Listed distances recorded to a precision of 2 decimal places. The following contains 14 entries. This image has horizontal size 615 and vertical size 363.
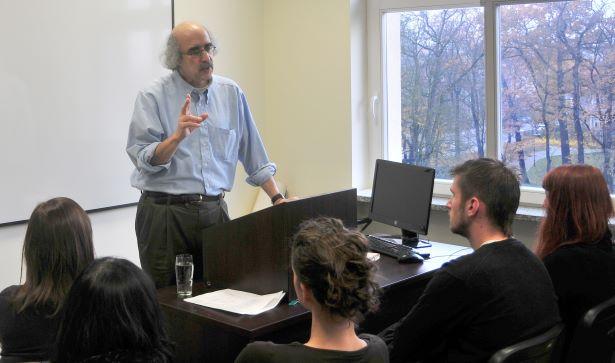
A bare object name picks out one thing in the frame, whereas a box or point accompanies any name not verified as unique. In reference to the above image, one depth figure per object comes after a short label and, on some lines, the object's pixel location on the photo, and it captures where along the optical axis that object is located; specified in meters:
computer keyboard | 3.13
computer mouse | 3.04
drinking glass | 2.57
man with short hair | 1.96
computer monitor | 3.27
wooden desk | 2.24
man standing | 2.97
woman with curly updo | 1.62
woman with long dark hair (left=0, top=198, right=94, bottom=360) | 1.99
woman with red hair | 2.32
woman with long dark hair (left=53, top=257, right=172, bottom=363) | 1.48
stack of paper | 2.36
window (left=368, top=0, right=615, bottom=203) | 3.71
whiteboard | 3.27
